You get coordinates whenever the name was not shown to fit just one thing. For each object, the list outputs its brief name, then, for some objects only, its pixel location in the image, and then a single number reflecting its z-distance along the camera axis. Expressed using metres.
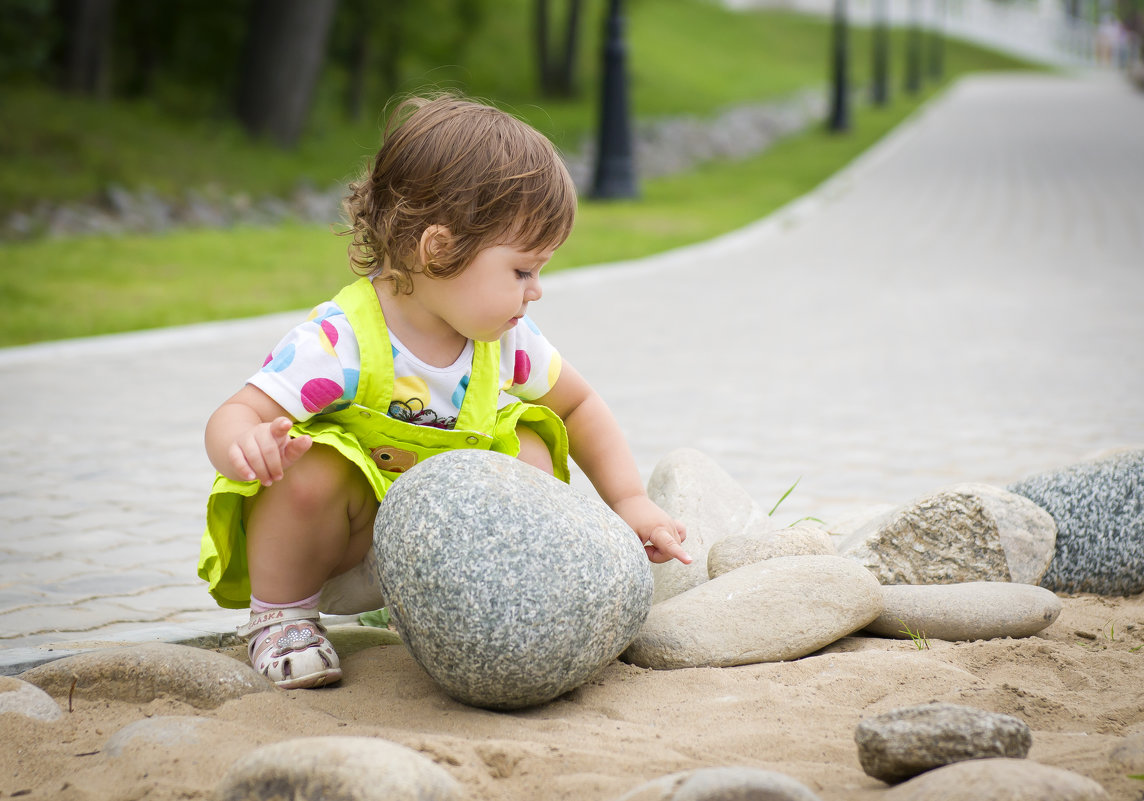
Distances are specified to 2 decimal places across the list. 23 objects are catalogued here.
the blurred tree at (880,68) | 34.78
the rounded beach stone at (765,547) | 3.29
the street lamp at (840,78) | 27.05
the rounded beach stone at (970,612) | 3.07
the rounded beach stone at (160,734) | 2.30
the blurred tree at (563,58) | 31.31
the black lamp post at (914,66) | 43.00
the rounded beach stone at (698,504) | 3.44
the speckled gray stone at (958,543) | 3.39
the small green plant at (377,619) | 3.37
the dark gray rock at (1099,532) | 3.55
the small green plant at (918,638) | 3.02
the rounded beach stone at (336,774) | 1.96
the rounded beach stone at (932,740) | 2.12
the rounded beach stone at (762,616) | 2.92
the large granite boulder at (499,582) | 2.49
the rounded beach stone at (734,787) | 1.88
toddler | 2.76
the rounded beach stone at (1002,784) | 1.91
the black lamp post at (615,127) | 17.09
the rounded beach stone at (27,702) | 2.44
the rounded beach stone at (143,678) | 2.60
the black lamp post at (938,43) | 54.03
